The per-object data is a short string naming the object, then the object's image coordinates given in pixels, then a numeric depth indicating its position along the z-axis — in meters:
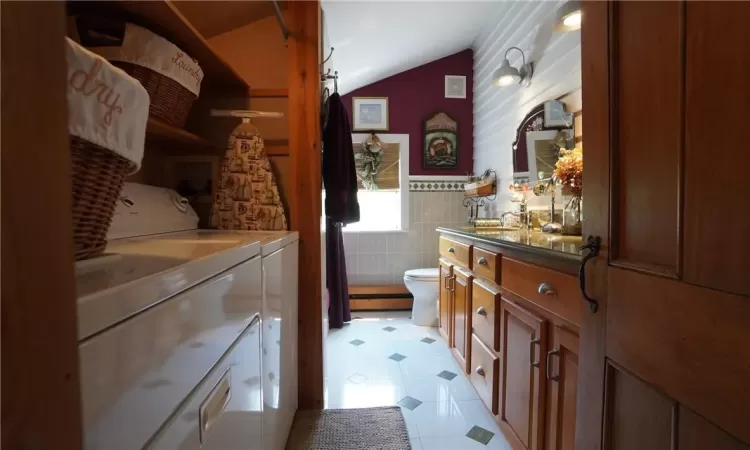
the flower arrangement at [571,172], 1.58
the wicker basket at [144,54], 1.02
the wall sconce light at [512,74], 2.48
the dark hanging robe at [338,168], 1.90
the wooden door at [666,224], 0.52
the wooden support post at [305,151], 1.68
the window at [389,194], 3.80
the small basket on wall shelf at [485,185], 3.10
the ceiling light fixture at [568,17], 1.60
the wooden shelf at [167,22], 1.00
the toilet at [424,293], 3.10
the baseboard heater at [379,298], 3.61
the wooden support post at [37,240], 0.21
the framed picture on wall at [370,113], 3.74
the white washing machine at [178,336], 0.40
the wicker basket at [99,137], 0.55
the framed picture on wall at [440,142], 3.78
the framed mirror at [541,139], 2.04
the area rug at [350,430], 1.53
